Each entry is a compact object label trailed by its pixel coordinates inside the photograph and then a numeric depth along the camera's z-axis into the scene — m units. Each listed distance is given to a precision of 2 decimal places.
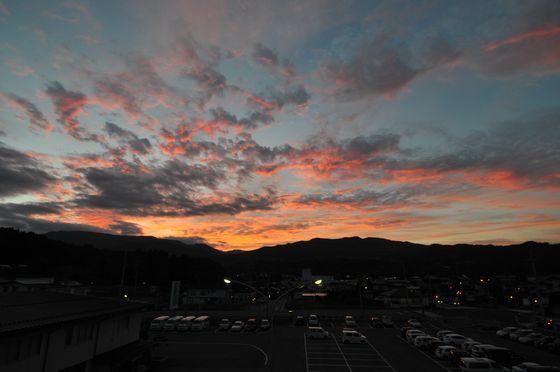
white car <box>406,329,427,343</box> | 38.16
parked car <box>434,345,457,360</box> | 30.08
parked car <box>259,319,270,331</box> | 46.56
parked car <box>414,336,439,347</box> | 34.48
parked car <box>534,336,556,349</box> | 35.81
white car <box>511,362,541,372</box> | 23.66
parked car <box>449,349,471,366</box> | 28.48
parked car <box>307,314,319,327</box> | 50.84
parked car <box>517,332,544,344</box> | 37.97
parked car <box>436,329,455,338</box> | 40.70
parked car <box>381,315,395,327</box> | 51.69
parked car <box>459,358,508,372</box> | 24.22
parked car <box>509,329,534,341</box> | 40.77
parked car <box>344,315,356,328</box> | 51.03
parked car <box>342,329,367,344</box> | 38.19
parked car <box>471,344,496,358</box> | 28.70
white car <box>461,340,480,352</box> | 31.38
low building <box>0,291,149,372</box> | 15.71
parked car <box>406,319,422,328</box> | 50.84
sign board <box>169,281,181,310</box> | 61.78
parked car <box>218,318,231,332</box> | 47.22
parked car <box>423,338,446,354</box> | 33.09
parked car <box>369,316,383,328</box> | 51.12
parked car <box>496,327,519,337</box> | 43.22
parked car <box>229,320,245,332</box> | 45.97
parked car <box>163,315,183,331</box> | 47.06
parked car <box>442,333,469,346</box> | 36.17
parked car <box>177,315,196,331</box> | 46.75
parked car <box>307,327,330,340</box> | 40.88
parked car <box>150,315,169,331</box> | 47.75
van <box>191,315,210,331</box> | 47.06
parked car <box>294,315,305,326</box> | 51.44
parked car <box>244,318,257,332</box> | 46.68
